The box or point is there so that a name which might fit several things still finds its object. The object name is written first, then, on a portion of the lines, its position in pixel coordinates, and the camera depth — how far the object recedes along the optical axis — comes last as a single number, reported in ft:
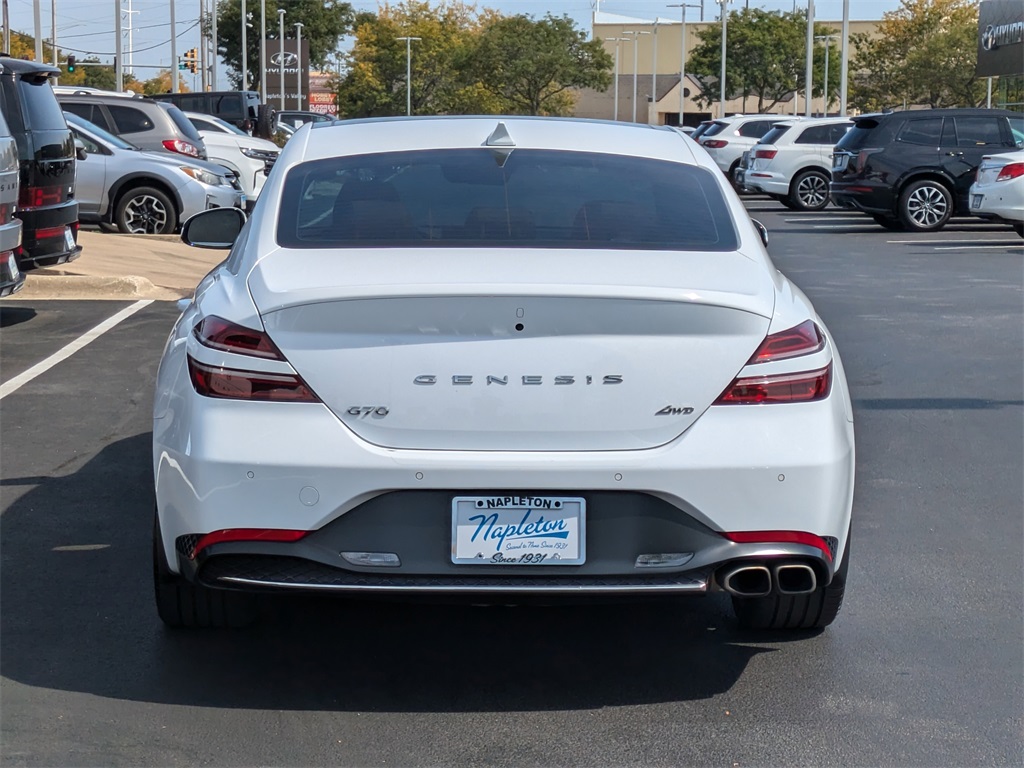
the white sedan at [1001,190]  65.31
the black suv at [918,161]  75.41
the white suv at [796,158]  91.50
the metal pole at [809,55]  171.43
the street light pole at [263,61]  231.71
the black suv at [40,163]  36.58
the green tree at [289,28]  309.22
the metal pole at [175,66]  201.85
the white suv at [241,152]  80.79
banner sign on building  168.66
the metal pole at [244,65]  238.07
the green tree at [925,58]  226.79
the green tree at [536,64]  298.35
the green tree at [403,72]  298.76
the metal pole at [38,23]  133.59
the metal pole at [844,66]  154.86
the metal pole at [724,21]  239.97
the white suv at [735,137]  109.70
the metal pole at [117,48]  167.84
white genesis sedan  12.81
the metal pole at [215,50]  226.97
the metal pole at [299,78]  245.04
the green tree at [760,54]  274.77
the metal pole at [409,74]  277.64
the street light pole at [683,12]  280.00
